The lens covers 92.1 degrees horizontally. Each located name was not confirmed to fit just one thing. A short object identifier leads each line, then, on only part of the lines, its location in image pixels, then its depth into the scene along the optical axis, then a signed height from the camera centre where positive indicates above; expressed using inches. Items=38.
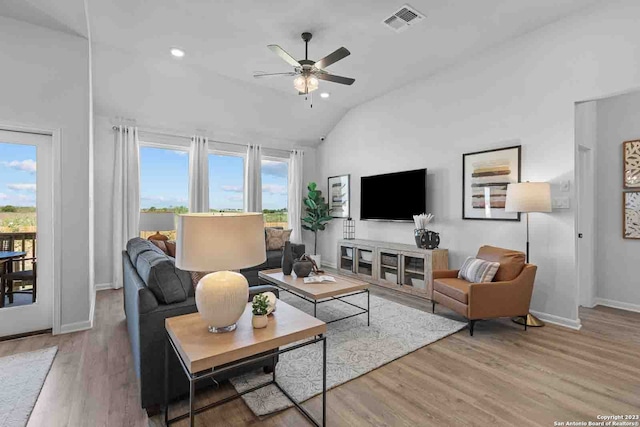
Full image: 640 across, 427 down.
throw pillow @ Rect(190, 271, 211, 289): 91.0 -19.8
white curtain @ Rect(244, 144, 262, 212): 243.9 +25.5
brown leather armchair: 121.2 -32.8
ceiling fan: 122.9 +60.0
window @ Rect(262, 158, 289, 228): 264.8 +16.9
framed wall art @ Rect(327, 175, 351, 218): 250.5 +12.9
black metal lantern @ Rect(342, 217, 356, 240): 243.6 -14.5
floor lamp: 127.7 +5.9
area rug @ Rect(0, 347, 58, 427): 74.4 -49.1
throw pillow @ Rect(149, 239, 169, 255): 152.4 -17.0
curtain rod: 203.9 +52.5
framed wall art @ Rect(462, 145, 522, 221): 150.3 +15.6
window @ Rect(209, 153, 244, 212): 237.1 +22.2
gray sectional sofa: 74.3 -26.0
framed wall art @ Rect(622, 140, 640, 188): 150.6 +23.8
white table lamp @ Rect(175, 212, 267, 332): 58.9 -8.6
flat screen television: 190.4 +10.3
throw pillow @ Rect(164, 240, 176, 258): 153.5 -18.8
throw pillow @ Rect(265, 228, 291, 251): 209.6 -18.8
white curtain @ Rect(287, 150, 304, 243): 270.9 +16.4
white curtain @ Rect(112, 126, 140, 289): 192.5 +11.0
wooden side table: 55.3 -25.6
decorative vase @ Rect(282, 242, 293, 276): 146.3 -23.8
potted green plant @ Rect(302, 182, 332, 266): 263.4 -0.2
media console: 170.6 -32.6
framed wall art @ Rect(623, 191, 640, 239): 150.6 -1.7
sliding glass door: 119.9 -9.1
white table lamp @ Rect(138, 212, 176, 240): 159.6 -5.7
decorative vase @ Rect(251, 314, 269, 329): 66.4 -23.8
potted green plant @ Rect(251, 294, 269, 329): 66.6 -22.4
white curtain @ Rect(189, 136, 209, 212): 219.5 +25.9
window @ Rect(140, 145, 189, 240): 211.2 +21.7
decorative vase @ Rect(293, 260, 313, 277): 141.3 -26.4
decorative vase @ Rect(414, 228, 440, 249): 175.9 -16.1
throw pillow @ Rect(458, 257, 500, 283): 127.4 -25.2
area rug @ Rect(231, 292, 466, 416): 84.4 -48.8
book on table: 133.8 -30.1
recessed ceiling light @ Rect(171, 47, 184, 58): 156.9 +82.0
